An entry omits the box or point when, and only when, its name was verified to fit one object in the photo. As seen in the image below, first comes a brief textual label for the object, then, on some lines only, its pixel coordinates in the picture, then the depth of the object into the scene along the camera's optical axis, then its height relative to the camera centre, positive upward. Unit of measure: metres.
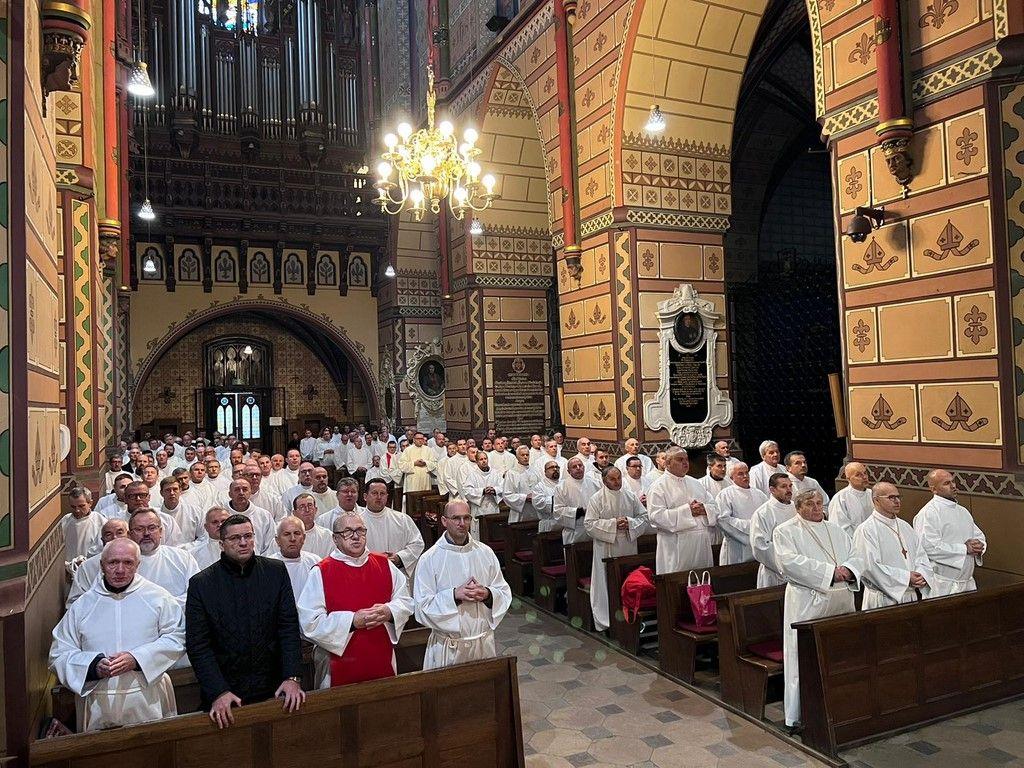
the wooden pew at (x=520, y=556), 9.20 -1.87
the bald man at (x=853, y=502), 6.66 -0.95
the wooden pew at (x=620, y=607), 6.88 -1.88
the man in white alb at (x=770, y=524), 6.15 -1.05
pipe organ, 20.95 +9.92
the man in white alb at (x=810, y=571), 5.18 -1.21
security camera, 6.77 +1.52
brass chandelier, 10.38 +3.34
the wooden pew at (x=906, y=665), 4.80 -1.82
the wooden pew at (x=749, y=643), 5.36 -1.81
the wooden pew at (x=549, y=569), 8.39 -1.84
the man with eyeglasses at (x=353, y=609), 4.25 -1.12
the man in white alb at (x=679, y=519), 7.34 -1.15
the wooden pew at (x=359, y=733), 3.37 -1.55
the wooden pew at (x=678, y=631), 6.01 -1.85
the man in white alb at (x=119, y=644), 3.79 -1.15
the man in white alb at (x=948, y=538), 5.61 -1.09
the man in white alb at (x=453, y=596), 4.68 -1.17
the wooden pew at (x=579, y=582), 7.73 -1.83
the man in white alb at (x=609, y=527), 7.50 -1.26
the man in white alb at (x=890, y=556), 5.34 -1.17
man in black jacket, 3.77 -1.05
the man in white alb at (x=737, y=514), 7.61 -1.17
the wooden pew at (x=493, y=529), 10.14 -1.64
